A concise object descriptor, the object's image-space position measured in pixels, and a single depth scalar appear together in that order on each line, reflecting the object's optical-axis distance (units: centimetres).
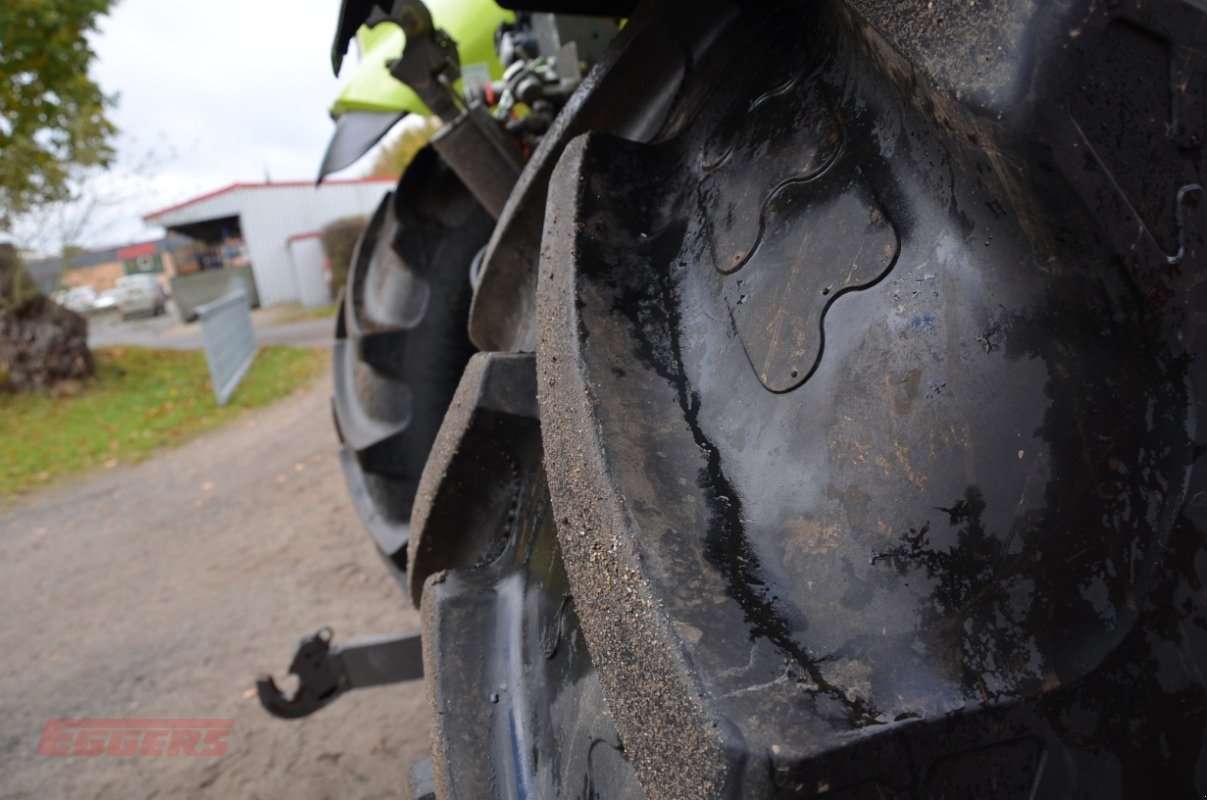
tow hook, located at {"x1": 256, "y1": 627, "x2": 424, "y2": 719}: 215
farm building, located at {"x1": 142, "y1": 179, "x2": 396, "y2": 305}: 2322
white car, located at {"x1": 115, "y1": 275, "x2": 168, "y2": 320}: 2428
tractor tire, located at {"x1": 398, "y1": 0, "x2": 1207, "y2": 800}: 58
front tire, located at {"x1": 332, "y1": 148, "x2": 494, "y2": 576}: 221
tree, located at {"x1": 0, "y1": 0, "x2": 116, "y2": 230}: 973
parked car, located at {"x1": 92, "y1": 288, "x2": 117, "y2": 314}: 2545
